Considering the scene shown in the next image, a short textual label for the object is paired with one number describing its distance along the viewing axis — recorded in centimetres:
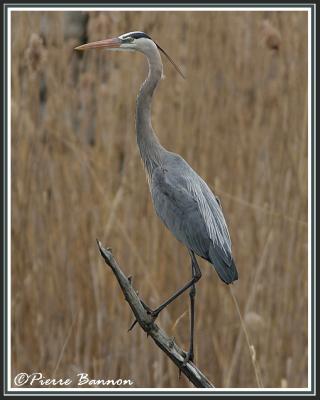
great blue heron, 2316
